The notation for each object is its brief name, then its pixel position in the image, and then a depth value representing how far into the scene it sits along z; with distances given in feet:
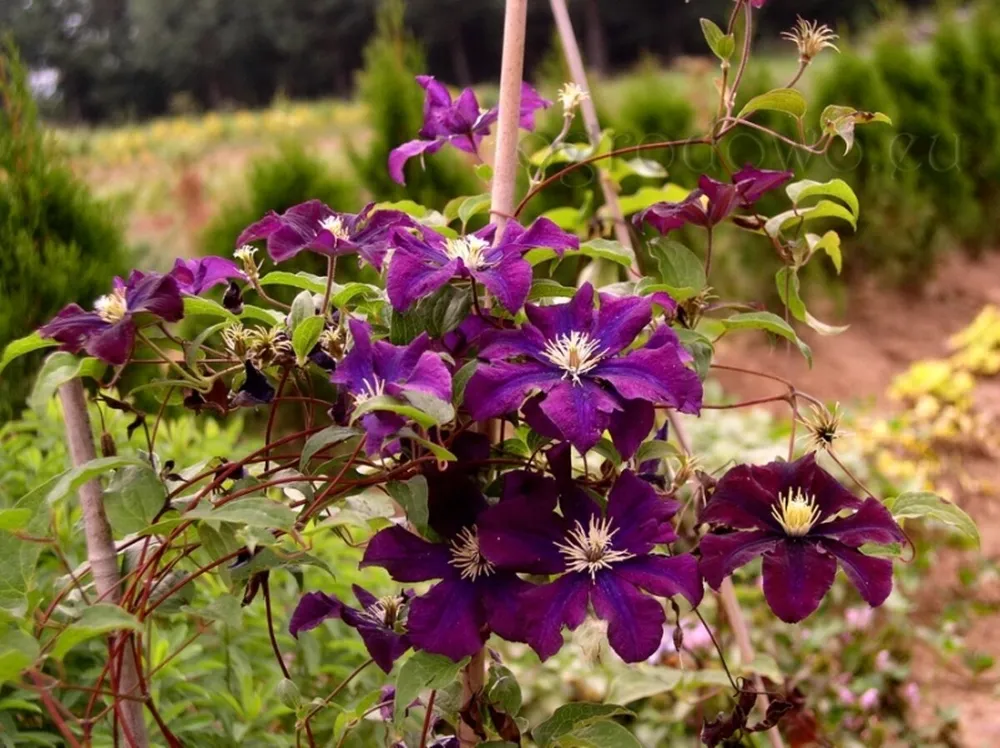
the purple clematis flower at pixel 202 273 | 2.40
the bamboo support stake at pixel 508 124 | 2.60
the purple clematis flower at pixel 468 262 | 2.01
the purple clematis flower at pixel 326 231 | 2.21
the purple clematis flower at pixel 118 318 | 1.95
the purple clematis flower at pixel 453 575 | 2.06
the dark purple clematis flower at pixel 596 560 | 1.96
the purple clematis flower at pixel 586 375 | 1.87
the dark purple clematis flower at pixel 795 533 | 1.97
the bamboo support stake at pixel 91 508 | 2.25
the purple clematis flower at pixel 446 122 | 2.88
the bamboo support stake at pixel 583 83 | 3.74
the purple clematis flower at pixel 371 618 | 2.37
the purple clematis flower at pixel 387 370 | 1.84
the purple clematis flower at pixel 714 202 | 2.48
